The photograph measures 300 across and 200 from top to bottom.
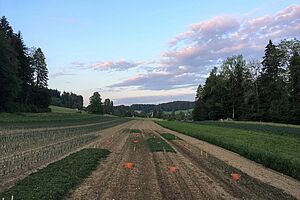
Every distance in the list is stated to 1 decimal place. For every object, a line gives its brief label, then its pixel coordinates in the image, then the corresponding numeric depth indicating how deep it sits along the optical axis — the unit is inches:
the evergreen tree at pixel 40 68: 3673.5
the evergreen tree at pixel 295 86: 2429.9
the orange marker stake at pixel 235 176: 531.1
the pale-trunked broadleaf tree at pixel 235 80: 3663.9
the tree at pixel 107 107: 7024.1
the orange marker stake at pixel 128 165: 599.3
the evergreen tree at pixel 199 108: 4474.4
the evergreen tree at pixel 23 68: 3129.9
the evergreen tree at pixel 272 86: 2726.4
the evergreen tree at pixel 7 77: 2374.5
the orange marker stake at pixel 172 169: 569.6
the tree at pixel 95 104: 6156.5
